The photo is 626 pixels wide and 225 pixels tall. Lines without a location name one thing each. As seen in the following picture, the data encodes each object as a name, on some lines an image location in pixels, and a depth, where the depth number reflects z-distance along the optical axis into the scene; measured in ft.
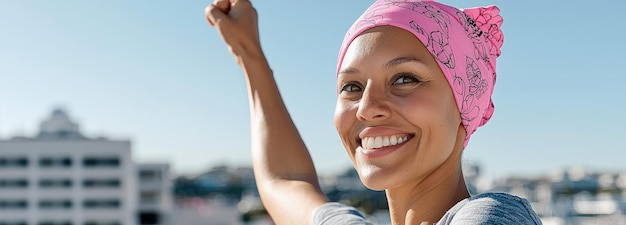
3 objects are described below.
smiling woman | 2.66
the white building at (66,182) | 112.16
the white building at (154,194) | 116.57
